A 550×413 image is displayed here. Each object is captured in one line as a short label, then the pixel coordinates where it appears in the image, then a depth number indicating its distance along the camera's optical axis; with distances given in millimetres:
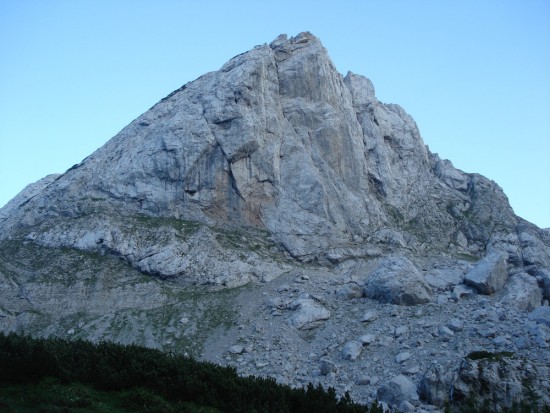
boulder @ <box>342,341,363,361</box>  39500
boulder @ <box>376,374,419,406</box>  31531
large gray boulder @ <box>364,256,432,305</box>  46281
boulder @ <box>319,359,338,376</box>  38094
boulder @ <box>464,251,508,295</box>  47750
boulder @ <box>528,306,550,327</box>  37822
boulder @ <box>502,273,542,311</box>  45872
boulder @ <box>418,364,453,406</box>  30891
